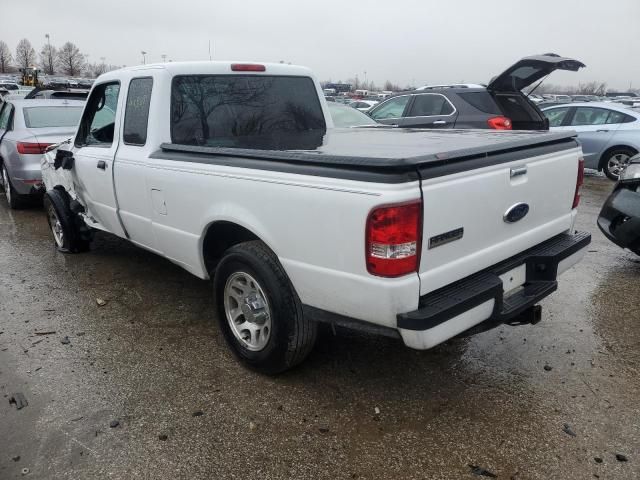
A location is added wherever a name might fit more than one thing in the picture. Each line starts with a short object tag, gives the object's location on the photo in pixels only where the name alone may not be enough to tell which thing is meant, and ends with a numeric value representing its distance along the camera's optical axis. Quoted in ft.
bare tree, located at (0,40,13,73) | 330.95
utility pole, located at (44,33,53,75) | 276.00
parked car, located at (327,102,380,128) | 27.22
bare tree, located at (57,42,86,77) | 303.27
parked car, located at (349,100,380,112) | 77.12
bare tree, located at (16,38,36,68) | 317.63
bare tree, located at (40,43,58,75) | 297.78
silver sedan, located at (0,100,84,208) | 24.38
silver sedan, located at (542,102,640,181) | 33.06
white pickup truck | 7.90
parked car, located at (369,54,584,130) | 24.68
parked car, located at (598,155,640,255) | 15.58
